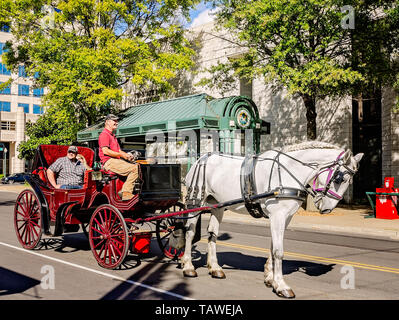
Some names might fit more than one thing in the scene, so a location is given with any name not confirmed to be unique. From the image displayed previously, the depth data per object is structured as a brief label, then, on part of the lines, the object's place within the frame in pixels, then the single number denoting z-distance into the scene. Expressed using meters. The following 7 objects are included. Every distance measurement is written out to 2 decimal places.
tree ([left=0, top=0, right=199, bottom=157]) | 21.14
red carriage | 7.06
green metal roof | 18.49
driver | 7.12
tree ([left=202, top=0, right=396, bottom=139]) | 14.62
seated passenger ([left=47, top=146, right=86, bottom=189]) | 8.77
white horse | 5.59
